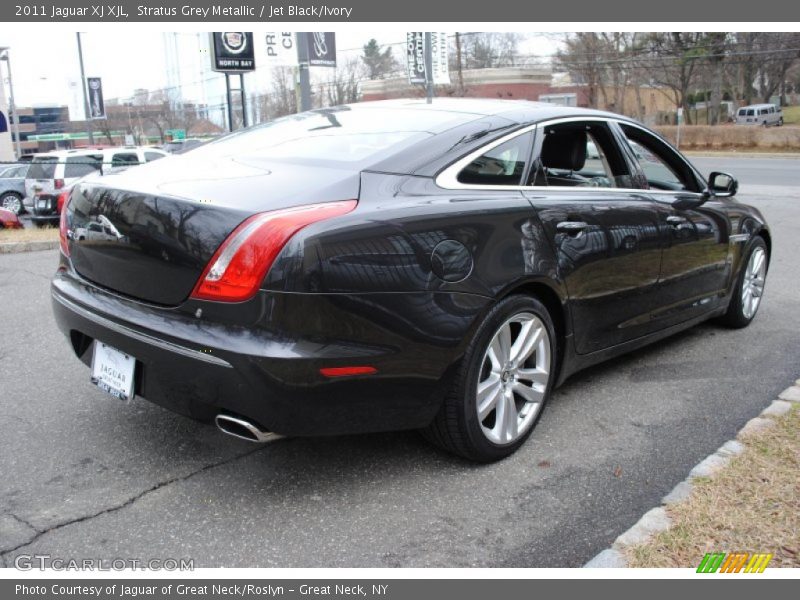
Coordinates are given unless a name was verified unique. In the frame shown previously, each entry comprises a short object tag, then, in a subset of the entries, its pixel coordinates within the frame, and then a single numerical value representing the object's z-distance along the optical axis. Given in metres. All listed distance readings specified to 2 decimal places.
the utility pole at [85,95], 37.41
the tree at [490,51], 63.35
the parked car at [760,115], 49.44
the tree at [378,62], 72.06
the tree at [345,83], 65.25
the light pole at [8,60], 30.08
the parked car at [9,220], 11.48
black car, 2.56
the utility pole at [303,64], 15.96
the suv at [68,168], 14.34
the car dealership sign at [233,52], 17.86
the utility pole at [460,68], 52.59
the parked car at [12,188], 18.06
